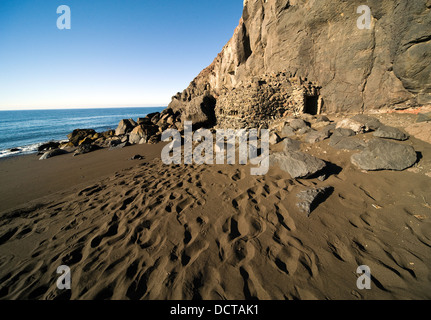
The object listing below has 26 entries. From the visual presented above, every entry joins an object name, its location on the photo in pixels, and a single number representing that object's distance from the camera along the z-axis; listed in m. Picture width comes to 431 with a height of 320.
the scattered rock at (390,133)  4.94
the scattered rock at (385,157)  4.04
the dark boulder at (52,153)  11.53
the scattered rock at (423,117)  5.18
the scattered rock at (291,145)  6.13
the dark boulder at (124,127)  17.34
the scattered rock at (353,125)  5.84
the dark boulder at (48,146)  15.05
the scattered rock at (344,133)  5.81
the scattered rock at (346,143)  5.10
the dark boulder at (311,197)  3.31
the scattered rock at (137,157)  8.98
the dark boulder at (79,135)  15.98
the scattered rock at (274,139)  7.23
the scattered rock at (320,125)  7.46
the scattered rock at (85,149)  11.98
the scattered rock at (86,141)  15.44
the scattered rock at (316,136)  6.17
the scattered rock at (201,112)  12.58
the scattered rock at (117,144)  12.59
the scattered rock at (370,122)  5.83
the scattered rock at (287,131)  7.61
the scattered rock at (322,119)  7.79
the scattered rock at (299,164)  4.29
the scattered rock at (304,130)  7.30
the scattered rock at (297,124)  7.70
